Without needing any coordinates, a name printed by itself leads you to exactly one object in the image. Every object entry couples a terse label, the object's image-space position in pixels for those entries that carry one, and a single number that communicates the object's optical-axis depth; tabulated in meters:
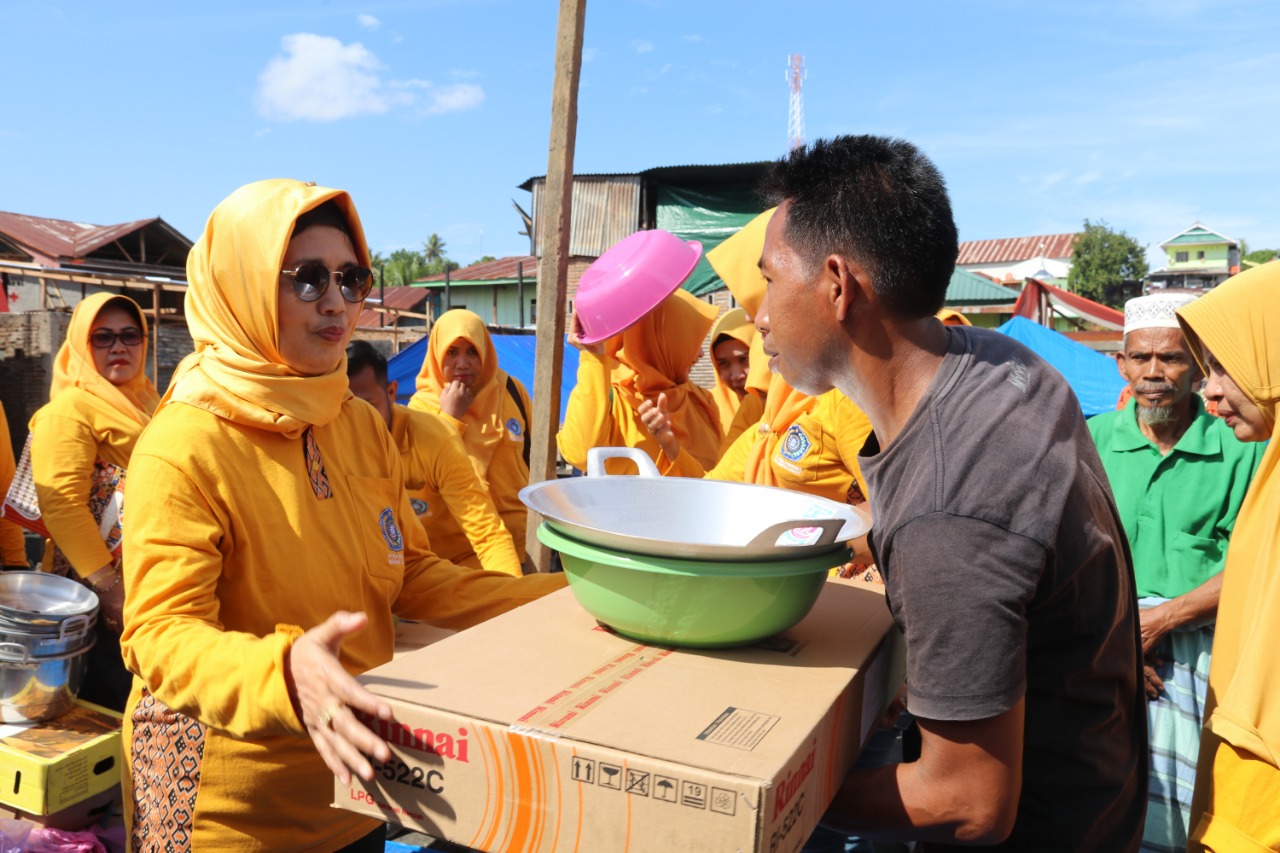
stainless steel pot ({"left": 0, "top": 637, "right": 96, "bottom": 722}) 2.94
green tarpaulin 14.21
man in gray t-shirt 1.08
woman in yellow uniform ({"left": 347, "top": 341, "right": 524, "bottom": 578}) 3.58
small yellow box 2.80
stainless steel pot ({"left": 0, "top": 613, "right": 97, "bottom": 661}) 2.93
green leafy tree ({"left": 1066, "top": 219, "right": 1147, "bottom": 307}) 38.78
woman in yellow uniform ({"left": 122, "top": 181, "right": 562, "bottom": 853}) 1.42
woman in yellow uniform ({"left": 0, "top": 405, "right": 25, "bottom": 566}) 4.06
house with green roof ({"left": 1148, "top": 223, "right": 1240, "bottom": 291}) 54.75
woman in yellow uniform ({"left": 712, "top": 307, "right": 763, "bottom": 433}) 4.96
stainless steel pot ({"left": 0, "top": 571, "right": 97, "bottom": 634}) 2.98
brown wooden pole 3.29
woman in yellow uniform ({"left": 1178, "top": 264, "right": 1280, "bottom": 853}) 1.62
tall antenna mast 30.25
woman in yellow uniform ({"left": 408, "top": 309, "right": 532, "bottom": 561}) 4.82
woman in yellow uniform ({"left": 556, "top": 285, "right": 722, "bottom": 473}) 4.32
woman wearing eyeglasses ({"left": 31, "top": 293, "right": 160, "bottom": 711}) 3.49
